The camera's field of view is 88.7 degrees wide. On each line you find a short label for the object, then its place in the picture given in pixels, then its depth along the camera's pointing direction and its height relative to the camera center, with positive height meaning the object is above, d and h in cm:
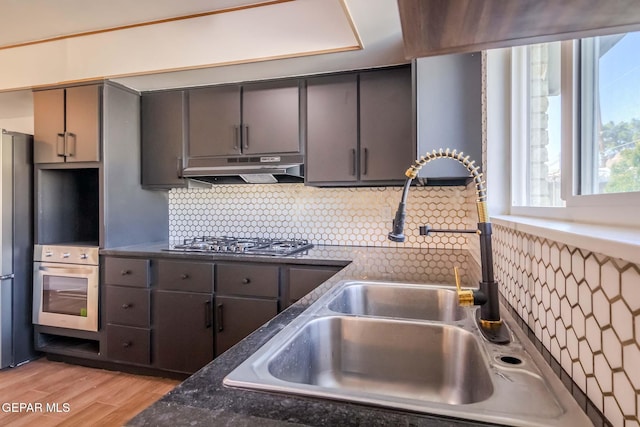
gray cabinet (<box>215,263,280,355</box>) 213 -58
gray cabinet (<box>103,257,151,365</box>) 237 -73
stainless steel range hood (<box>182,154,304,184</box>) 236 +31
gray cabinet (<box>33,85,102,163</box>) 249 +67
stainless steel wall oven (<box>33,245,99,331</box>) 246 -58
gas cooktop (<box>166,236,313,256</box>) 229 -26
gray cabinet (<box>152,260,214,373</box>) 225 -73
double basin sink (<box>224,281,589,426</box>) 51 -32
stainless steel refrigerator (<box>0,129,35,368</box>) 245 -28
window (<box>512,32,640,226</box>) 70 +22
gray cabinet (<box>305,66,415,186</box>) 225 +59
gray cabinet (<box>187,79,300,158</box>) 247 +71
